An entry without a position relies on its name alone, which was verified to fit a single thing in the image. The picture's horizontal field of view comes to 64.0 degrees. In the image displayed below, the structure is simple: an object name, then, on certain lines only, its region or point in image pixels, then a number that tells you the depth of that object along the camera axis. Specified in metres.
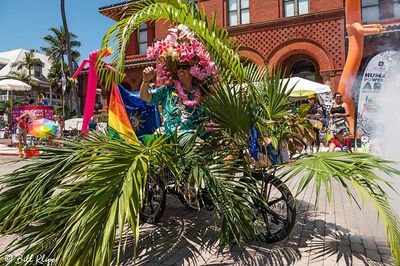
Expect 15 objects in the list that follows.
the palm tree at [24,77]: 55.30
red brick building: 15.24
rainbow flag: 4.11
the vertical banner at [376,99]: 4.27
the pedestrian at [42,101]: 16.67
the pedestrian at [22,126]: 14.10
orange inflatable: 11.39
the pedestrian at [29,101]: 18.26
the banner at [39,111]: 15.10
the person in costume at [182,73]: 3.55
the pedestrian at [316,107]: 11.45
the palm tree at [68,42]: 24.12
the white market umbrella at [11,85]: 17.09
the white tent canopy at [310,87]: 11.40
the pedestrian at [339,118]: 8.48
